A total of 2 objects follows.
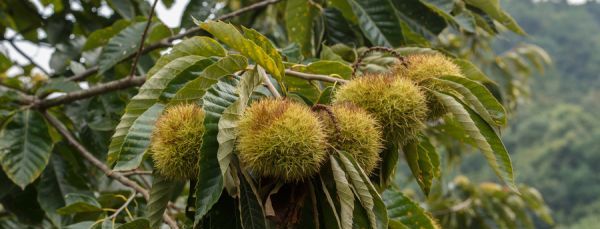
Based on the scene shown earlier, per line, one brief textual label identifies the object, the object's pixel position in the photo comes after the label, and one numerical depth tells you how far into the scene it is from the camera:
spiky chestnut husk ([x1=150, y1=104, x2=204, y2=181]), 1.09
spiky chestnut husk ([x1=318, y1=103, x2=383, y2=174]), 1.09
